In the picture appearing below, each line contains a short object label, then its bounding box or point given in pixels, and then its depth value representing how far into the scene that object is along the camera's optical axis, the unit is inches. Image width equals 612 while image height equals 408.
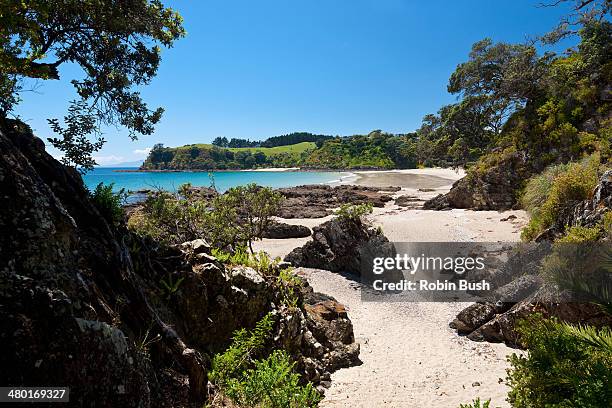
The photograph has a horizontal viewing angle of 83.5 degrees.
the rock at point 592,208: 410.6
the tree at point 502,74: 1078.4
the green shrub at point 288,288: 346.3
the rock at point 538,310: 342.3
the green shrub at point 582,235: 372.2
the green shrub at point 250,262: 323.9
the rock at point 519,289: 415.5
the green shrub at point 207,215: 487.5
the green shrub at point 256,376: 223.3
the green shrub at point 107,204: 229.0
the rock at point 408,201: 1419.8
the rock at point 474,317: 438.6
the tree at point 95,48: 203.3
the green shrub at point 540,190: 667.3
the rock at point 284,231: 1007.0
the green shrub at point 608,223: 365.7
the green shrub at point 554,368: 189.6
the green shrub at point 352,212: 714.2
